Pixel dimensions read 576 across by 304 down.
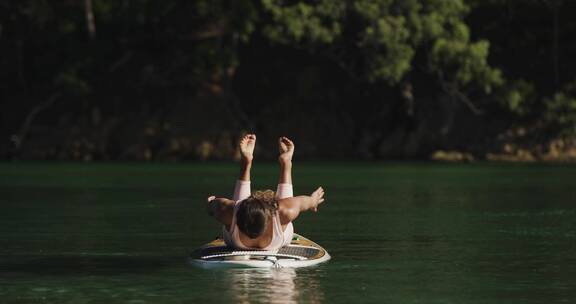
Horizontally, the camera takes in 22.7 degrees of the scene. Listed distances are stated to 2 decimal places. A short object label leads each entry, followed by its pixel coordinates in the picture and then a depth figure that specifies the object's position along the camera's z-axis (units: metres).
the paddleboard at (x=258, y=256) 18.41
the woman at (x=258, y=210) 18.09
